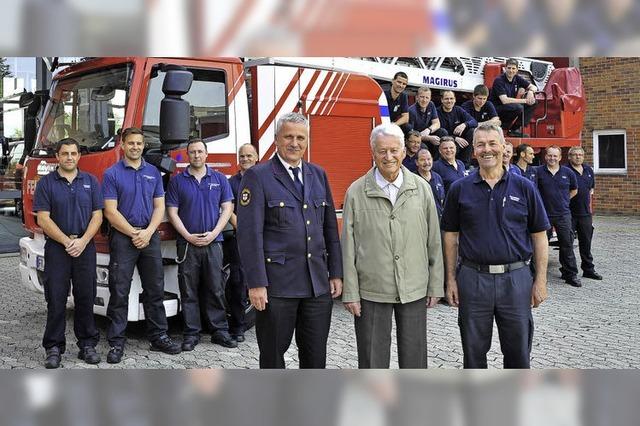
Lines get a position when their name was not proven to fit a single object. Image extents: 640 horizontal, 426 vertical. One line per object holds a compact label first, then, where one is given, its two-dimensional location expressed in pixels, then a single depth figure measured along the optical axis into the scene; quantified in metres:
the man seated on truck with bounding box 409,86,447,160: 7.79
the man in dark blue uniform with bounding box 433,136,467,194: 7.18
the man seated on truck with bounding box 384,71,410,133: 7.53
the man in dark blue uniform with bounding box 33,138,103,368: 4.94
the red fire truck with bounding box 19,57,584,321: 5.25
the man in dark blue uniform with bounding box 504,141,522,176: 6.90
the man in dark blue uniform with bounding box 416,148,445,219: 6.79
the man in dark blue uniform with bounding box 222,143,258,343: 5.78
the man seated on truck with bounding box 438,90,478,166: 8.06
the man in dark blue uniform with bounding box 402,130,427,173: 7.16
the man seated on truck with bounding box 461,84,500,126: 8.55
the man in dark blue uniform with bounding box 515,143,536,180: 8.56
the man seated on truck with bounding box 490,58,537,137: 9.20
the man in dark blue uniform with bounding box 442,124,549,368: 3.40
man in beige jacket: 3.32
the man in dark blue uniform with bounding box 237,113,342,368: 3.23
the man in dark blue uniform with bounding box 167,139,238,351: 5.39
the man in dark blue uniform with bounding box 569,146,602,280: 8.85
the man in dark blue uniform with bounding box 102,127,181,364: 5.09
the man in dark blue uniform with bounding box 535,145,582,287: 8.52
